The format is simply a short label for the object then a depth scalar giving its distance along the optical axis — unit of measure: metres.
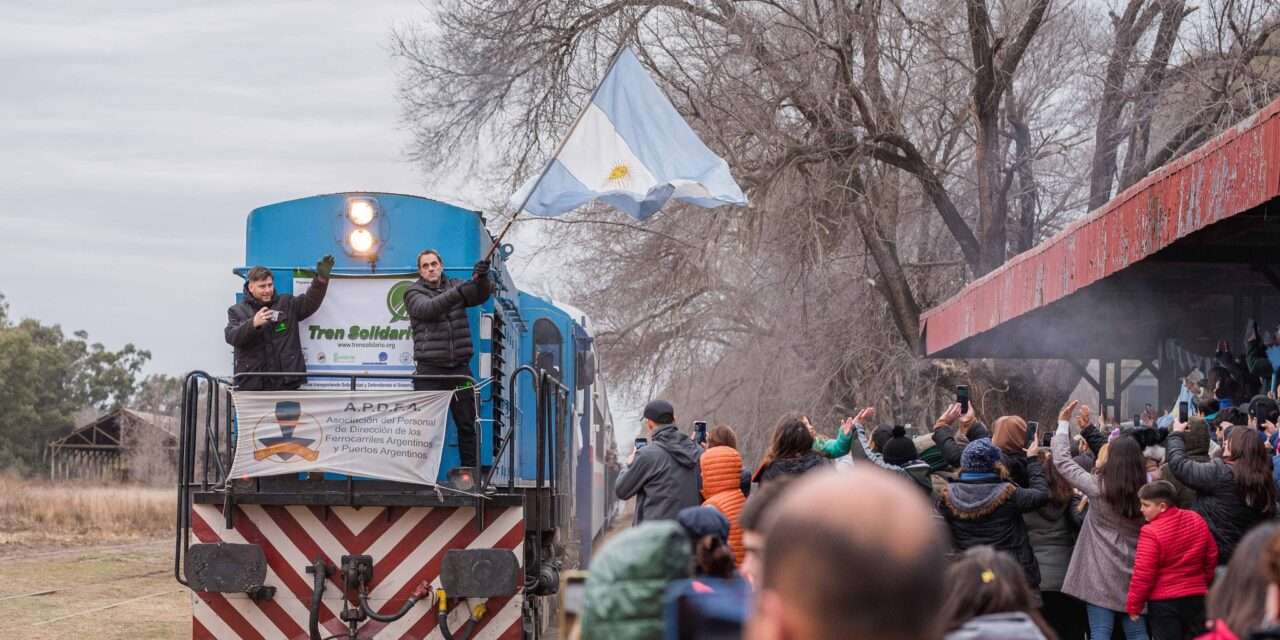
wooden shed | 63.94
